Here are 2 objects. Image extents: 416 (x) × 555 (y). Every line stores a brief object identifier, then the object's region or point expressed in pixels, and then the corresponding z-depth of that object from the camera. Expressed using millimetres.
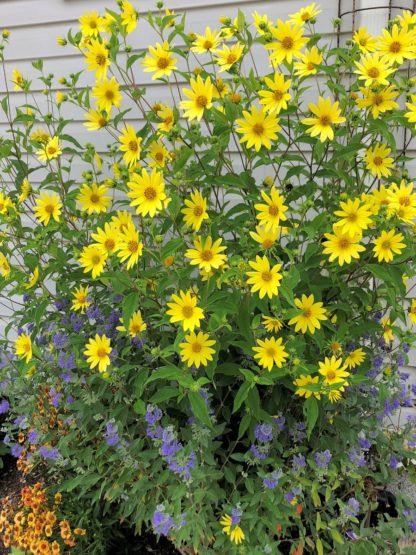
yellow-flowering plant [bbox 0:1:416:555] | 1300
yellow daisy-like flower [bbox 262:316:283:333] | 1358
